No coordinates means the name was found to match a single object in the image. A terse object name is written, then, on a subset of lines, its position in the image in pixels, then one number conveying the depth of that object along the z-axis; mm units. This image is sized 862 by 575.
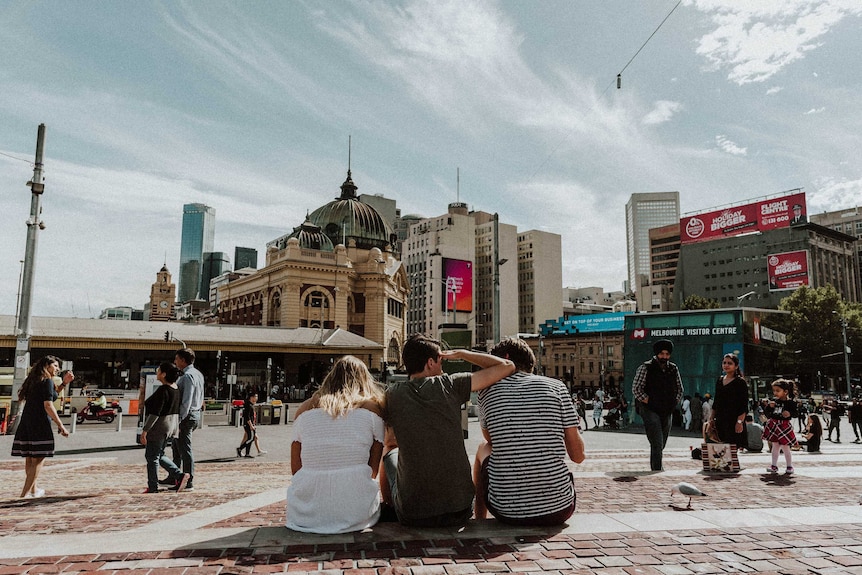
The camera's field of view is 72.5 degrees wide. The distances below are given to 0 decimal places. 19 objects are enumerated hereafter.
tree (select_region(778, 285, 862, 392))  62031
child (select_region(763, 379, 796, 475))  8828
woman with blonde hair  4227
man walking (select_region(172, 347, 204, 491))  8148
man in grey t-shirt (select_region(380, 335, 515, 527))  4297
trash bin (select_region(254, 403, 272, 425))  24906
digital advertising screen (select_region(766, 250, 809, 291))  83938
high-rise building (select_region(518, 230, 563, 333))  147125
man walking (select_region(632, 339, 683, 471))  8812
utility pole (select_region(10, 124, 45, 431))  17297
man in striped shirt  4367
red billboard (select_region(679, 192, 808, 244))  92375
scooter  26406
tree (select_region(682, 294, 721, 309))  85819
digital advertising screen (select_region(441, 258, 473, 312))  116688
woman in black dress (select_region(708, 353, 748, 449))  8320
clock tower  133750
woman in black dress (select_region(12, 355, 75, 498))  7199
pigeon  5184
